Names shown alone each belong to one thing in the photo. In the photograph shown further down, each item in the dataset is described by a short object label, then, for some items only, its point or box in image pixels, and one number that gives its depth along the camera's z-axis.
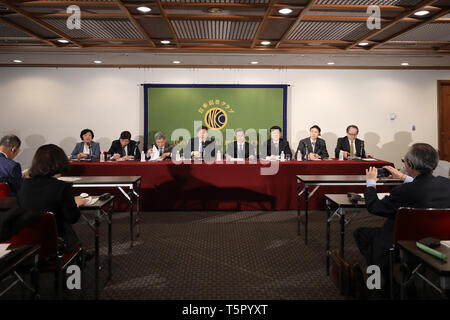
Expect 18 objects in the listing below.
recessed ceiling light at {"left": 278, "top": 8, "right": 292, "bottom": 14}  3.85
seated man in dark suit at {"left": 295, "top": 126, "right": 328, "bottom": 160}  6.06
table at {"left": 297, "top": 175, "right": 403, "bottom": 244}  3.61
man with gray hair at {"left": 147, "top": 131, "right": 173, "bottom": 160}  5.82
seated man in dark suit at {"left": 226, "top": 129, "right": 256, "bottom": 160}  6.05
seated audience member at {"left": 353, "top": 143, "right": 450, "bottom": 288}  2.06
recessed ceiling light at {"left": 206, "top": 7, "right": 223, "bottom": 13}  3.92
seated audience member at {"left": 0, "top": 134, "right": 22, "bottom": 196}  3.11
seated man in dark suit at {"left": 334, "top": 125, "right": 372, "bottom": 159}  6.16
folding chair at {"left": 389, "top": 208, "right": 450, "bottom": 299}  1.85
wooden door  7.45
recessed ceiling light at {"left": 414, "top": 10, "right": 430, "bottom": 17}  3.96
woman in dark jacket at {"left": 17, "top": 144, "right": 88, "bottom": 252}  2.13
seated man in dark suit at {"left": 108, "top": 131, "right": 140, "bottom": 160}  5.90
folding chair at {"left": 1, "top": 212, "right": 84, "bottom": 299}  1.84
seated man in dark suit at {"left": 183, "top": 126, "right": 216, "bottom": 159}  6.06
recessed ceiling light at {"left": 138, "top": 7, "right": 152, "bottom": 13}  3.83
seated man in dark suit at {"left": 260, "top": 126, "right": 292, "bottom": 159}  6.00
